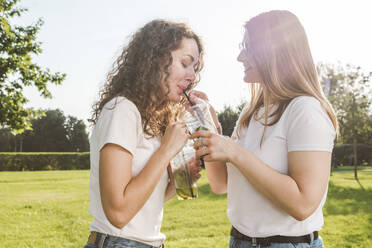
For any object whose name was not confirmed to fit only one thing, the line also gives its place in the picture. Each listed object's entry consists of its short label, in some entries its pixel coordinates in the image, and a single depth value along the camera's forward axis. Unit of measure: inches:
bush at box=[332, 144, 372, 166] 1524.4
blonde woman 71.4
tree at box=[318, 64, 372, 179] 829.8
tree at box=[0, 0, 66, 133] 583.2
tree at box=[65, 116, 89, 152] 3014.3
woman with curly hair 70.2
